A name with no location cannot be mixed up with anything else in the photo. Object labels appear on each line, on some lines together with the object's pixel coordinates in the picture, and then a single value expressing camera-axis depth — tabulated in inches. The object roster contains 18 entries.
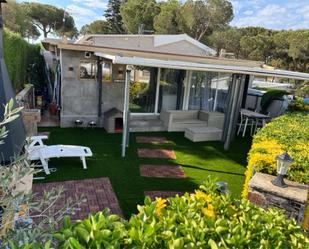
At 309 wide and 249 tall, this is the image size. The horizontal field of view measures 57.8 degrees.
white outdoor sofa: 468.1
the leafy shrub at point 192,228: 79.8
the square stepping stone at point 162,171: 318.4
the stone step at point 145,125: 486.0
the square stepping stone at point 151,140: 435.2
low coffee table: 456.8
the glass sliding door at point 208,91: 553.6
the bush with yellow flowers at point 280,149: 196.5
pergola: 337.1
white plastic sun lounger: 292.0
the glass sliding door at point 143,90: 515.8
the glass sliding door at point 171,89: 531.2
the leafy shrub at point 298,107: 485.1
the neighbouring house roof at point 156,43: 714.7
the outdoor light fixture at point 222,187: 132.7
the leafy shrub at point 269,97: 601.6
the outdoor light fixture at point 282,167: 174.2
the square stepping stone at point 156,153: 377.7
